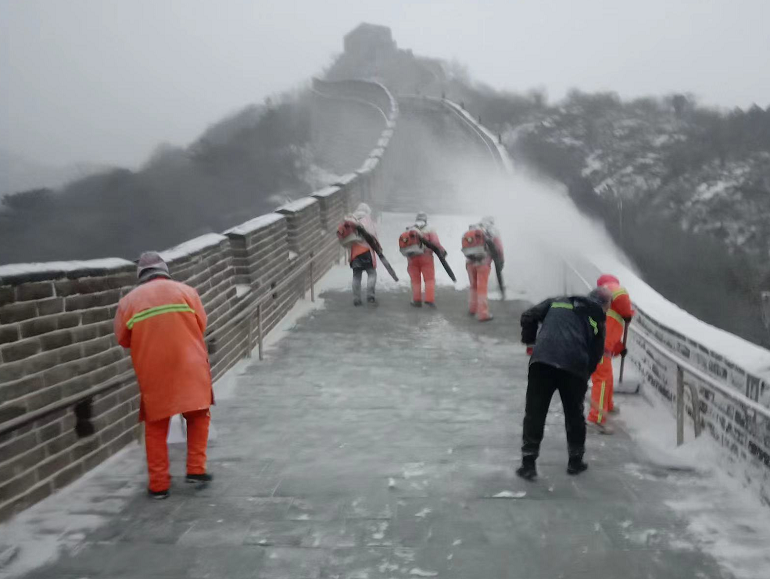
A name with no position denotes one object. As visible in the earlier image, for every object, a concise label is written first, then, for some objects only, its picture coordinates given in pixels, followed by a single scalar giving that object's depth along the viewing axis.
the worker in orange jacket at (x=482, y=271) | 10.64
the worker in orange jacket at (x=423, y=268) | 11.13
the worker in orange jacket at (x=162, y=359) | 4.61
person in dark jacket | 4.95
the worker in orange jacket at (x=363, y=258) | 11.30
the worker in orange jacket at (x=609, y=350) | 6.25
